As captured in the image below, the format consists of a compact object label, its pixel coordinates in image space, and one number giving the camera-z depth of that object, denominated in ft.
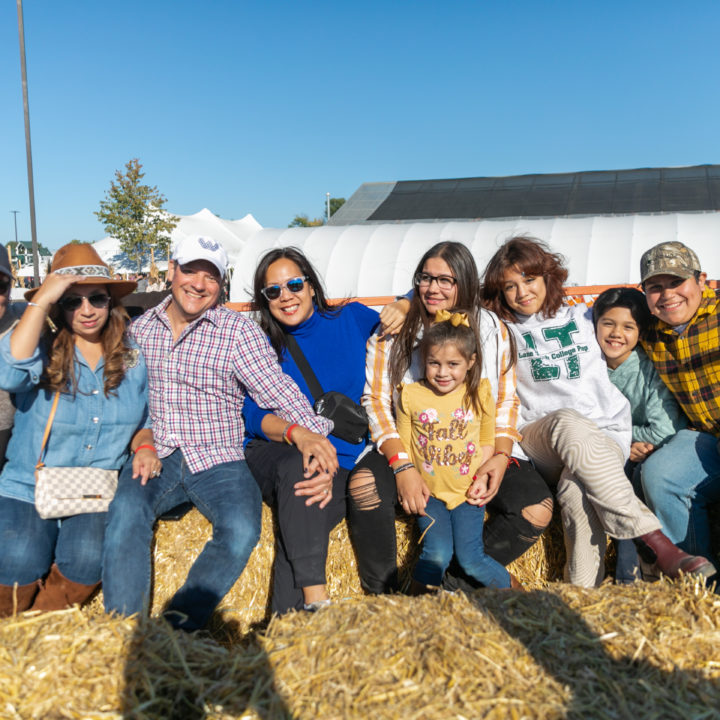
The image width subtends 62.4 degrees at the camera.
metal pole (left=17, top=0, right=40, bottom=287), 48.73
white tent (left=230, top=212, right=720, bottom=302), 45.47
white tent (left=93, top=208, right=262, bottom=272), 99.35
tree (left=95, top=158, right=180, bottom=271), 97.40
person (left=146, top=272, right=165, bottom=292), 72.11
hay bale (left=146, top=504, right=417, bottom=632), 10.55
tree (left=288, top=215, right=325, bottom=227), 193.98
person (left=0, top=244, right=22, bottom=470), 9.58
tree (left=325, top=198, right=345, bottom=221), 235.28
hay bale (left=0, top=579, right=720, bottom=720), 5.29
